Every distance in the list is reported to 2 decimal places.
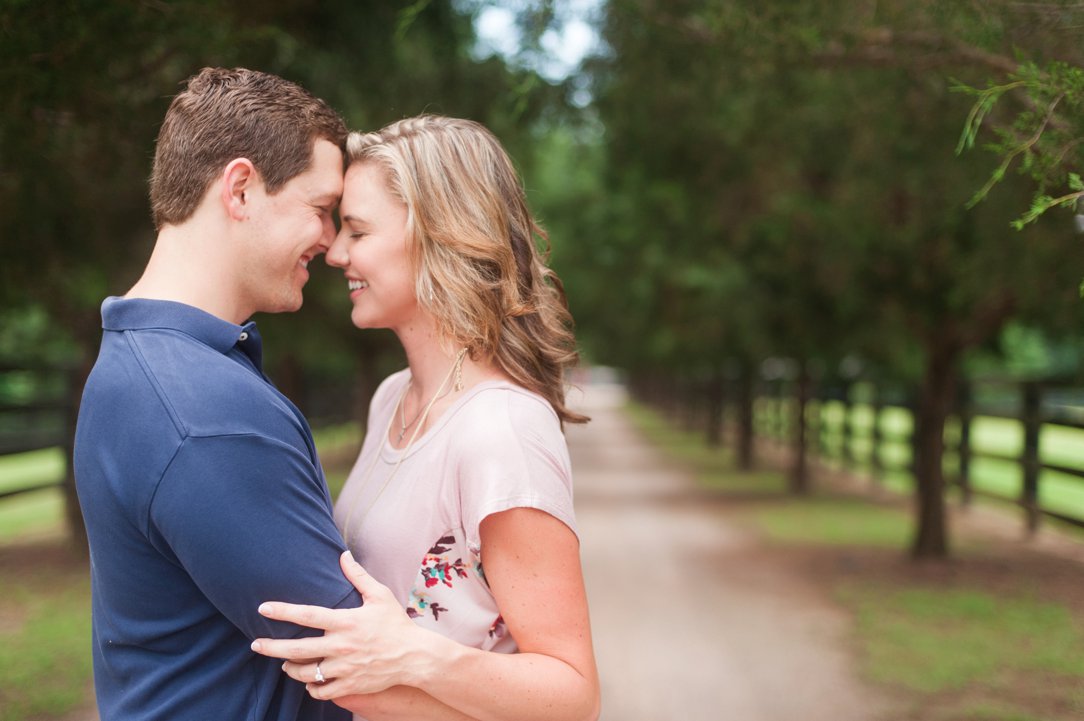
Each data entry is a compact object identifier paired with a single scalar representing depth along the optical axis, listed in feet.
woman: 6.01
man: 5.50
